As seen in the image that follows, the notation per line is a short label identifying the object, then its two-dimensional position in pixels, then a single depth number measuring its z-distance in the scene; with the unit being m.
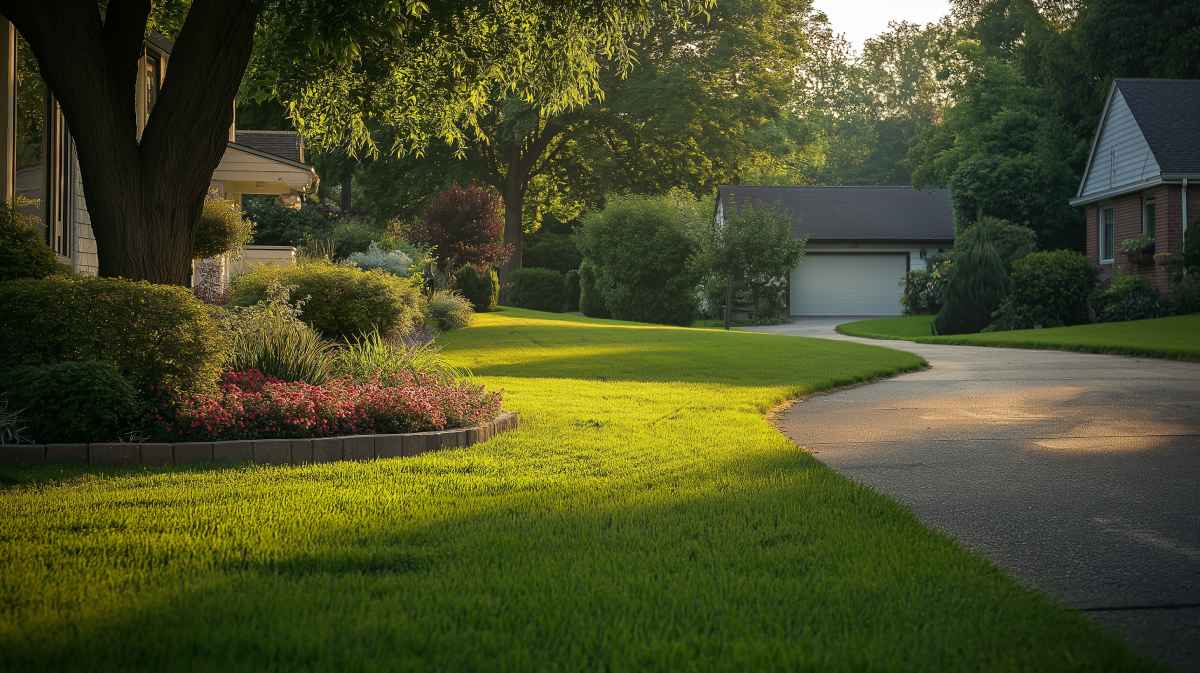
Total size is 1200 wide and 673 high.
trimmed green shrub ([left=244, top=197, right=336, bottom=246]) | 28.78
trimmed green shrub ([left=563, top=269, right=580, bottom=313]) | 44.38
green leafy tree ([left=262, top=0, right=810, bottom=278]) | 39.22
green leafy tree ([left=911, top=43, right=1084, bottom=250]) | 34.50
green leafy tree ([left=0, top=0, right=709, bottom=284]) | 8.63
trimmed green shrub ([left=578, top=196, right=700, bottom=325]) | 35.81
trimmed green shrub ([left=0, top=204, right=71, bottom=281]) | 8.94
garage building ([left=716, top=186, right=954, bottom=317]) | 42.88
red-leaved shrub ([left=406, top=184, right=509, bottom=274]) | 31.27
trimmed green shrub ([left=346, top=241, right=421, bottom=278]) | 22.00
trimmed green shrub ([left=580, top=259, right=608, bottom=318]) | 38.62
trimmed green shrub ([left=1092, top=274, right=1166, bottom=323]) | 27.22
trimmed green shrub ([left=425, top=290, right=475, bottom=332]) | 22.09
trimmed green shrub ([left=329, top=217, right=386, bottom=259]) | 26.30
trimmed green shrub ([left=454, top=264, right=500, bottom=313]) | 30.38
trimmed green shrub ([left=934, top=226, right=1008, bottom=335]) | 29.80
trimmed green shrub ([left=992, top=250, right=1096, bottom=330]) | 28.73
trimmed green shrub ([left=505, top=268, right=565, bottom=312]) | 43.28
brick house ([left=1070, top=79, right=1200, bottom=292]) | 28.03
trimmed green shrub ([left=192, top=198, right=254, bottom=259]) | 15.99
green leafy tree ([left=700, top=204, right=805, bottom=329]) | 35.22
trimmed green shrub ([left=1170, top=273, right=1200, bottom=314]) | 26.23
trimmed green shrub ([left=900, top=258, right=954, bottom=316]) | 36.71
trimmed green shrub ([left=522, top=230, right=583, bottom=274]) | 51.50
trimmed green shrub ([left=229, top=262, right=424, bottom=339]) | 14.46
